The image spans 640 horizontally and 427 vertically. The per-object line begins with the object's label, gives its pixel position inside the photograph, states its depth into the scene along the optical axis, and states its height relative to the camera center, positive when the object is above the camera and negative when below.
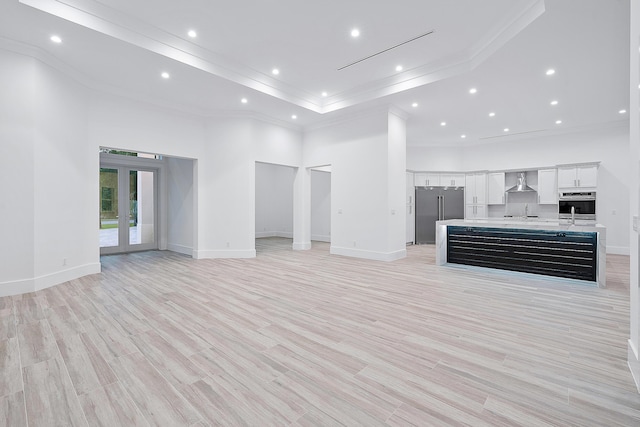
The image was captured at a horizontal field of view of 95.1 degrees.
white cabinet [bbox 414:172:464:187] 9.92 +1.06
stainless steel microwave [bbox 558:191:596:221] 7.73 +0.16
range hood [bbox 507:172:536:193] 8.95 +0.73
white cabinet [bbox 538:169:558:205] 8.41 +0.66
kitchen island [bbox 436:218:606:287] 4.48 -0.64
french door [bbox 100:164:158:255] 7.17 +0.02
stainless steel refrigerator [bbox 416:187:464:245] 9.67 +0.06
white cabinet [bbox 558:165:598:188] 7.73 +0.91
